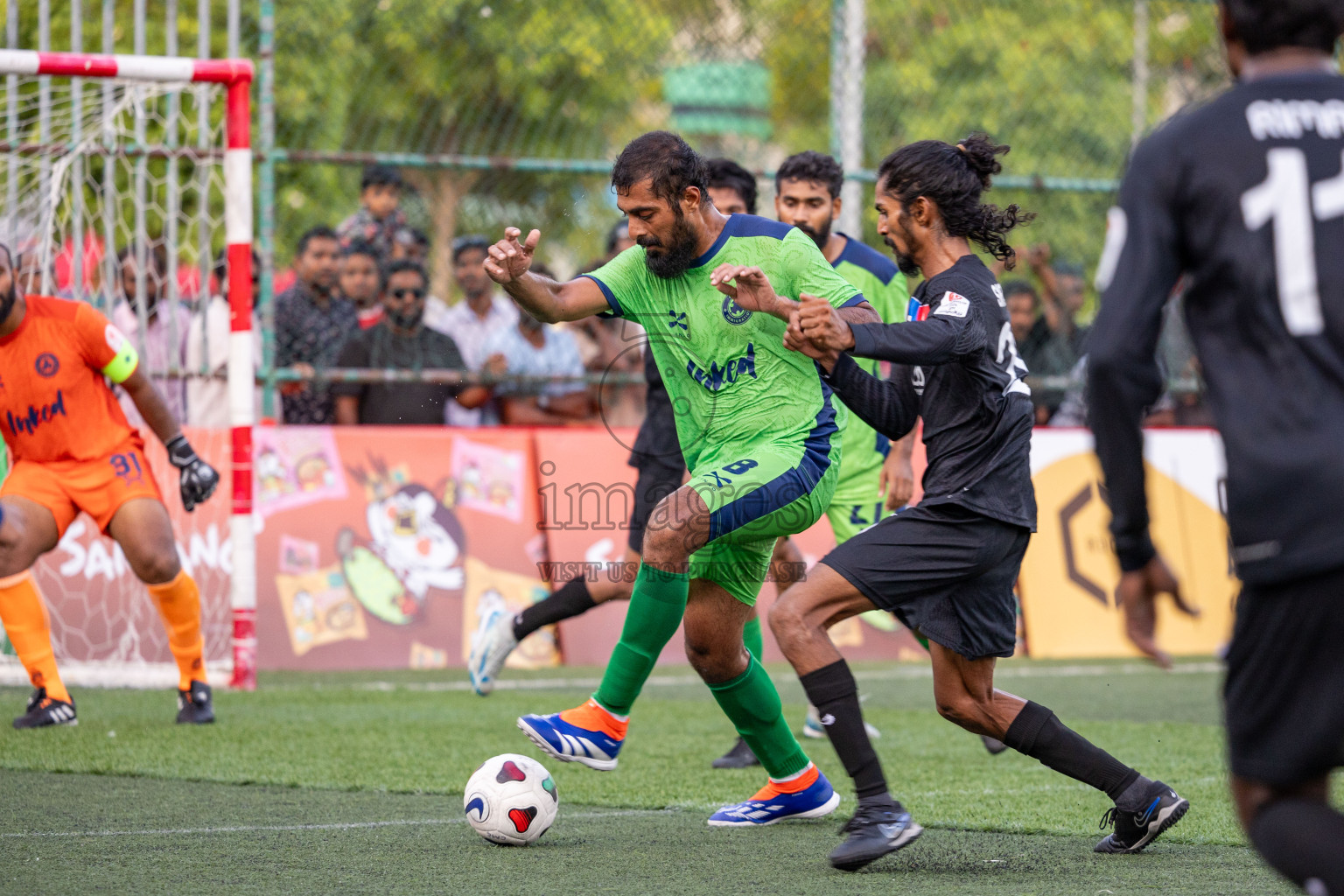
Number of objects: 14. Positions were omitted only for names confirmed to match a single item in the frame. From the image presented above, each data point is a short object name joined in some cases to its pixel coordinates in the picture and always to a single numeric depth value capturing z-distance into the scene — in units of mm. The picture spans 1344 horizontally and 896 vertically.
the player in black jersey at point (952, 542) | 8937
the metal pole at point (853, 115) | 21047
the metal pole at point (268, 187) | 18641
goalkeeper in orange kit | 14242
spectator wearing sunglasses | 19250
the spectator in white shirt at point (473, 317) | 19891
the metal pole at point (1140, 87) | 24234
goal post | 16719
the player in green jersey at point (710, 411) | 9492
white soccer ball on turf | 9383
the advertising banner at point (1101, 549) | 21031
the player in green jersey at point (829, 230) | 13594
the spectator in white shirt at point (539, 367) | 20000
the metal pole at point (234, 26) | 18203
